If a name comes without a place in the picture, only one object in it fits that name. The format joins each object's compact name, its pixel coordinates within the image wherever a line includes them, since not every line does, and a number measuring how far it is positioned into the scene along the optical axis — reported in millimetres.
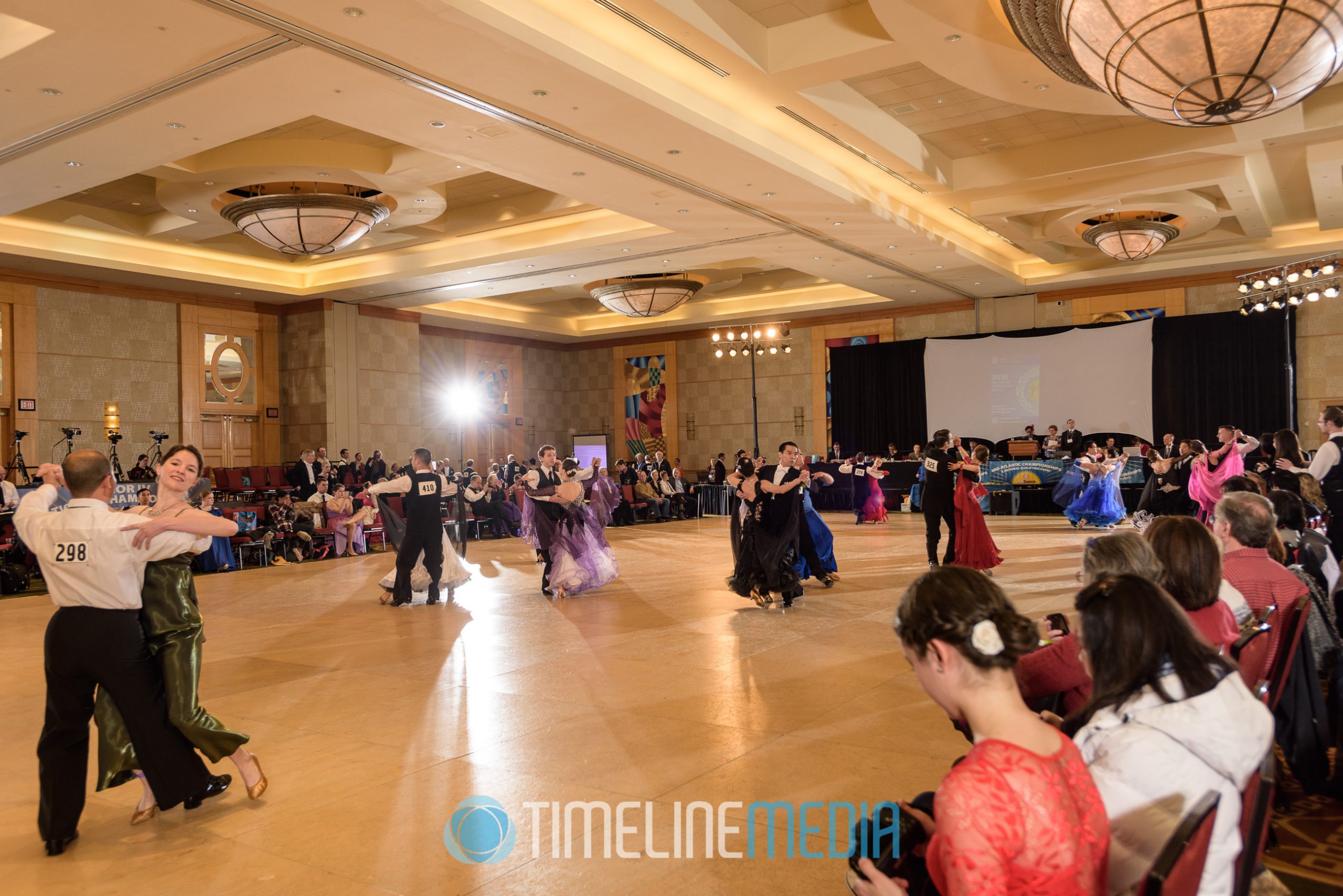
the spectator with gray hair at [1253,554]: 3244
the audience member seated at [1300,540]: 4156
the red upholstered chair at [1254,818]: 1615
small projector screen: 23734
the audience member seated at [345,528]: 12477
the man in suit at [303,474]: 15578
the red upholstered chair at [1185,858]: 1346
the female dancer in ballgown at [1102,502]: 13852
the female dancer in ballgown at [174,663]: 3455
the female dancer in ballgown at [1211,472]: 9461
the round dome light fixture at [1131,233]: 13109
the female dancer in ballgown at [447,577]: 8797
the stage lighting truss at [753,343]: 19125
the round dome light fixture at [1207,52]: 4652
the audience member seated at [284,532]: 12133
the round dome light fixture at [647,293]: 16328
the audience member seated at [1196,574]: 2543
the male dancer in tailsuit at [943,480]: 9125
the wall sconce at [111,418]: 14453
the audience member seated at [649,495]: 17766
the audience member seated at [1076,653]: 2449
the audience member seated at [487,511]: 15008
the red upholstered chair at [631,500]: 17406
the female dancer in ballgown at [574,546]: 8664
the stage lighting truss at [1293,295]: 11984
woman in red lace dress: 1443
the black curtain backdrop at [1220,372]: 16281
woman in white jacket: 1701
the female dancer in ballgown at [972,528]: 8969
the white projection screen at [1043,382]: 17453
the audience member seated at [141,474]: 13555
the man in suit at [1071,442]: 17172
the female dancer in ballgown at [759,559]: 7551
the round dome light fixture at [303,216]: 11141
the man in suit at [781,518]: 7523
